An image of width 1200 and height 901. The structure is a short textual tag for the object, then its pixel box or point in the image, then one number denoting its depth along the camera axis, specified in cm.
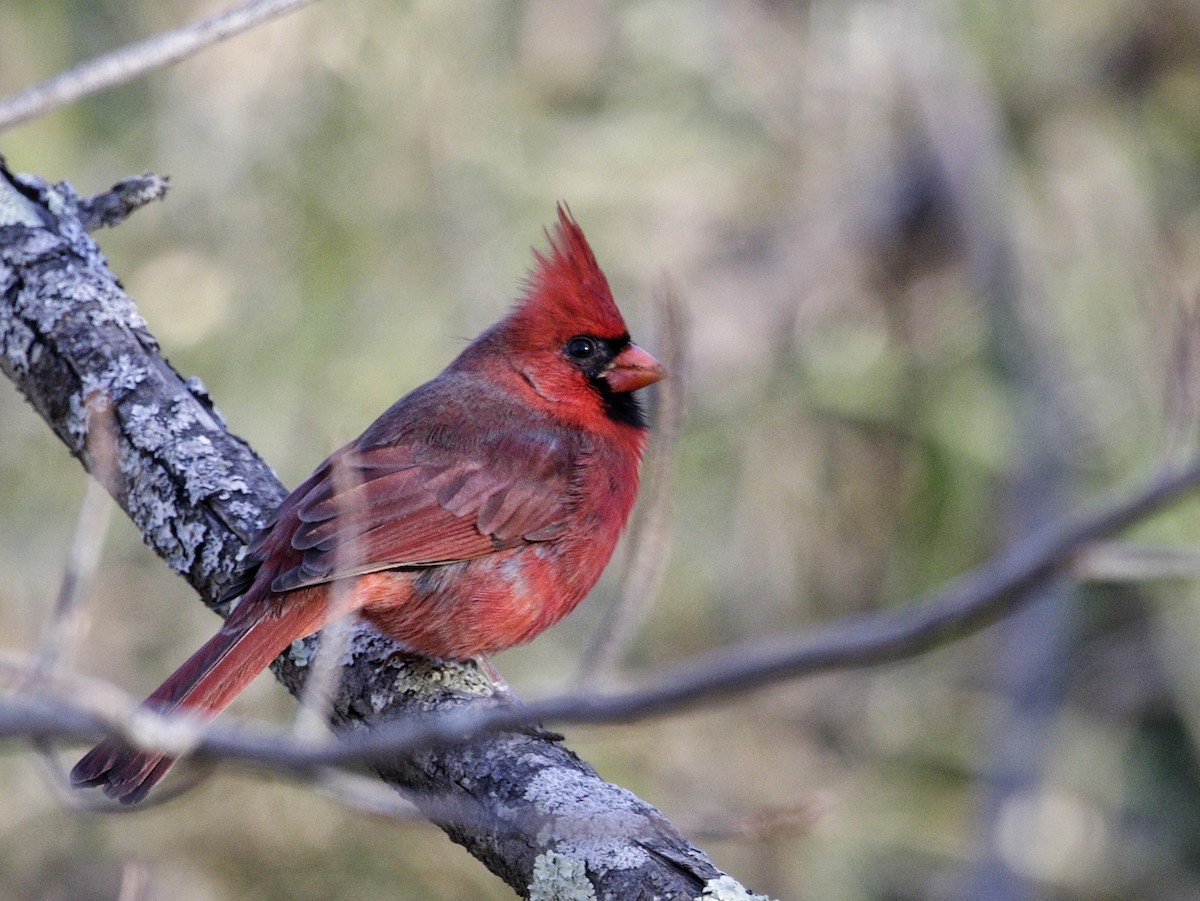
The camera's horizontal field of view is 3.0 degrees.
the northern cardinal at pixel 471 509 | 653
